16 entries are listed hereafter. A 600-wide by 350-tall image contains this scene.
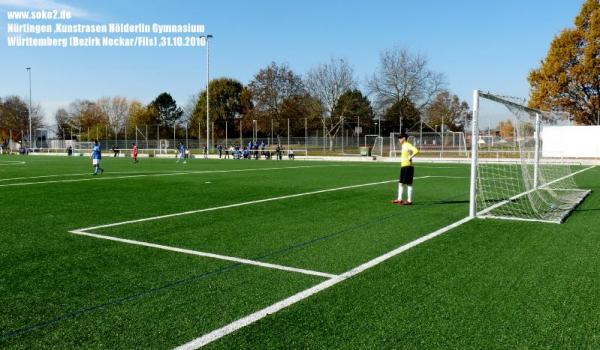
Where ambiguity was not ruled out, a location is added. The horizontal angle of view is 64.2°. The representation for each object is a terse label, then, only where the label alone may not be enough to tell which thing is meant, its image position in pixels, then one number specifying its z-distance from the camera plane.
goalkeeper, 11.30
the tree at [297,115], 68.88
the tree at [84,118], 96.94
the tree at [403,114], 63.04
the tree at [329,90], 63.72
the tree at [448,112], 70.00
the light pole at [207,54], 50.12
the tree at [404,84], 59.94
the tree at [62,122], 99.52
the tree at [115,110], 97.25
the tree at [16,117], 87.75
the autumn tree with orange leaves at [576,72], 39.84
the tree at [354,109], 65.81
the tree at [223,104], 87.69
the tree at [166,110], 100.94
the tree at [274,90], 76.31
